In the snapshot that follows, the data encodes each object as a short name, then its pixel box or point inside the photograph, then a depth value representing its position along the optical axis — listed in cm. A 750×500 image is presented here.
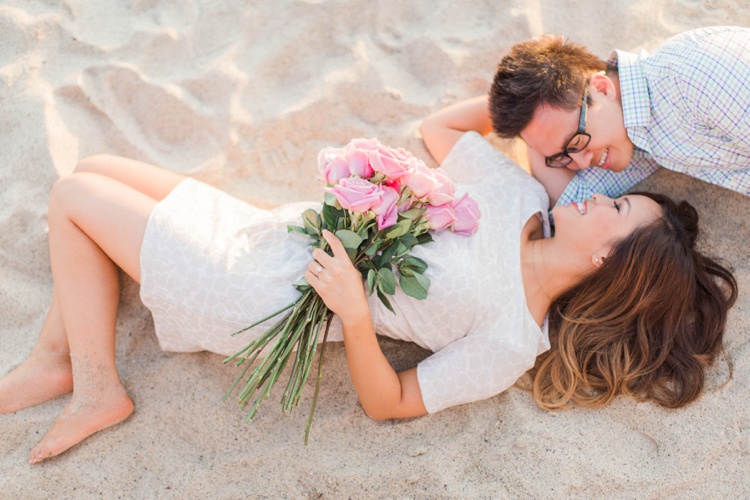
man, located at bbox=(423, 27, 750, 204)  294
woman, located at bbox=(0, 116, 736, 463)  279
